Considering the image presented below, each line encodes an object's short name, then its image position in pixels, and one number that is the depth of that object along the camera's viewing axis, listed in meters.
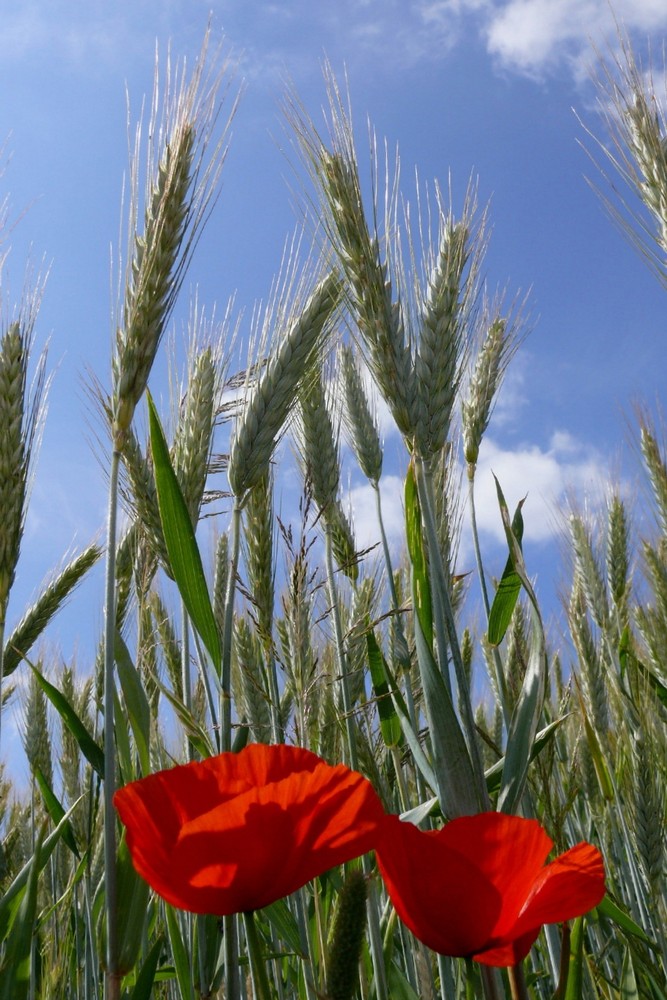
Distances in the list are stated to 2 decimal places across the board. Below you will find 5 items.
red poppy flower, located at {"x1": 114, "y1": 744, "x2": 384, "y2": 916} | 0.22
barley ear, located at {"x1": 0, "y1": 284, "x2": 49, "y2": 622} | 0.48
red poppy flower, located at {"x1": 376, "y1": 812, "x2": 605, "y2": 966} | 0.24
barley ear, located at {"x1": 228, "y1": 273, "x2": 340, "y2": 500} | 0.51
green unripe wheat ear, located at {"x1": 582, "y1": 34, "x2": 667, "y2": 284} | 0.59
